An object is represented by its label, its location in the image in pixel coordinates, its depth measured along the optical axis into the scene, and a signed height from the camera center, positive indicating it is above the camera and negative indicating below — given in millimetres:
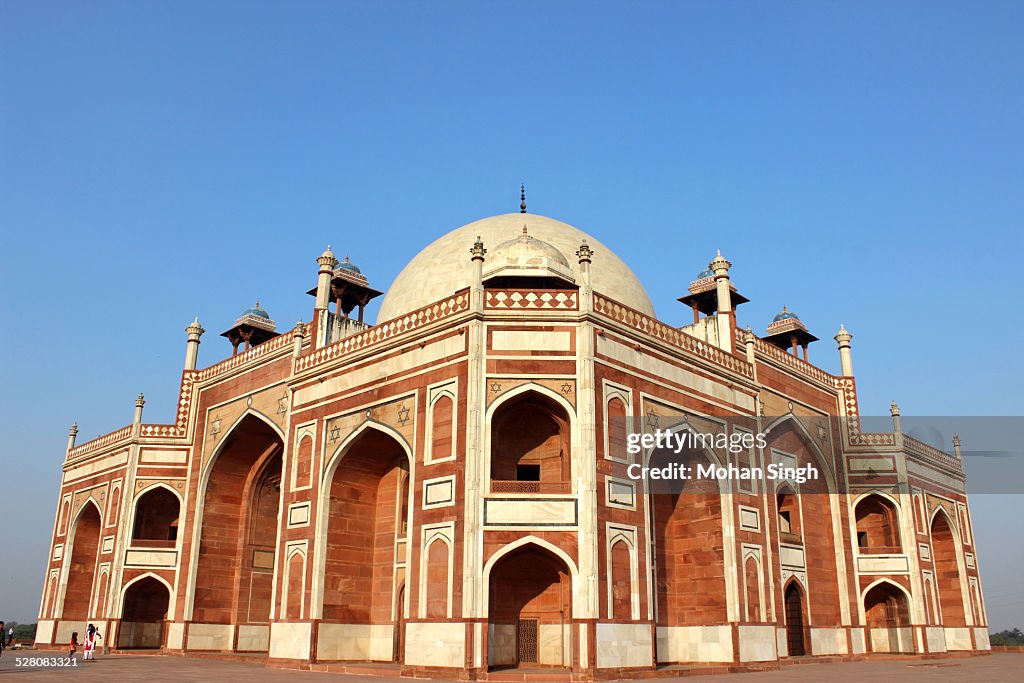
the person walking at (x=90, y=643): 22125 -1120
